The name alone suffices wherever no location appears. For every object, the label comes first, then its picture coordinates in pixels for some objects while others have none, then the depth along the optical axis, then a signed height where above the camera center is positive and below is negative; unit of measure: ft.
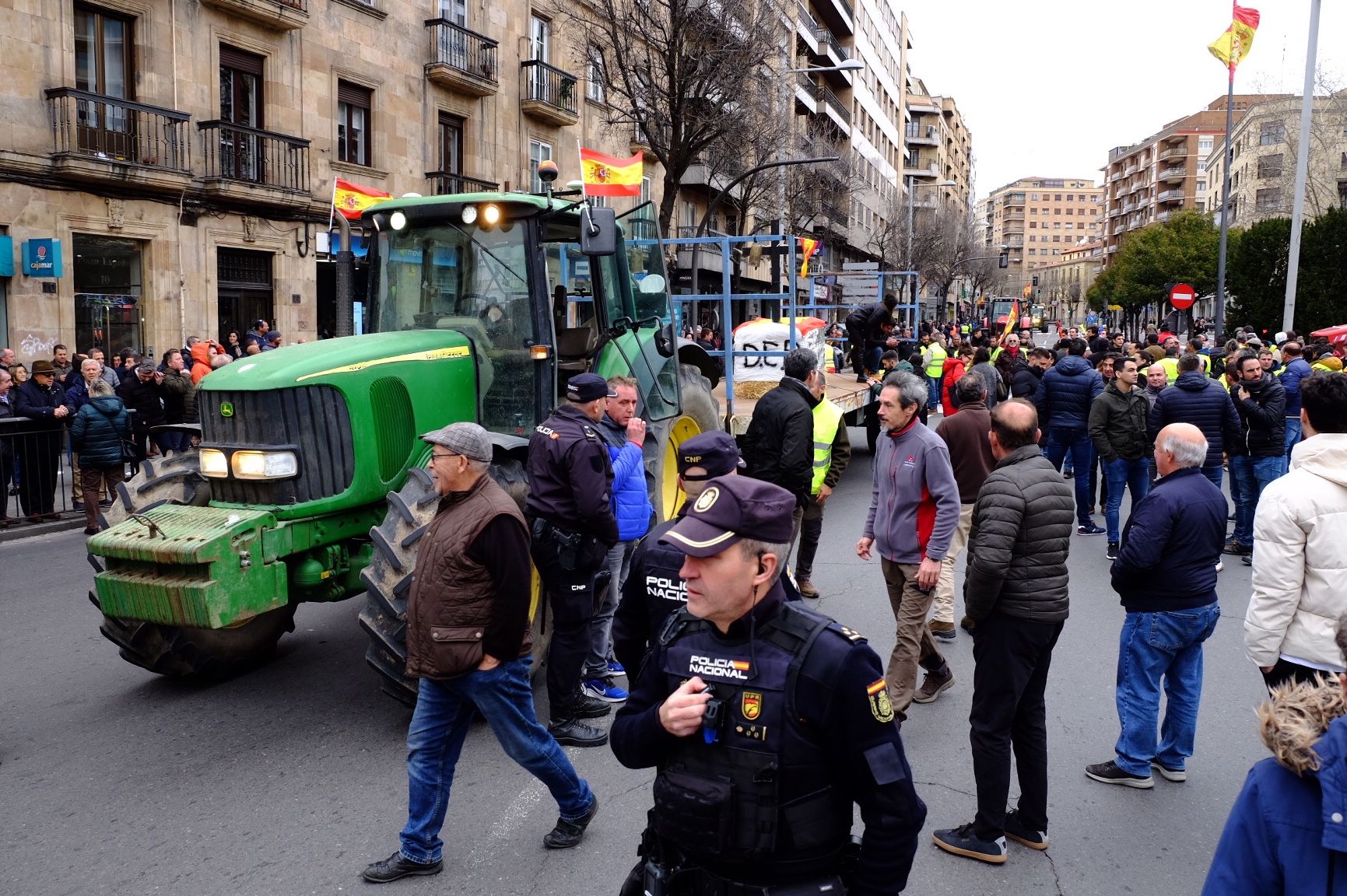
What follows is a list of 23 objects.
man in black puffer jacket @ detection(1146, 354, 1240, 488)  30.32 -1.43
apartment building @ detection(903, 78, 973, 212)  318.65 +67.64
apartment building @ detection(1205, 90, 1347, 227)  156.66 +36.28
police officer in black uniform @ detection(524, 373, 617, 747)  16.94 -3.16
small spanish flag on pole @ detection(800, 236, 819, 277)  64.49 +6.28
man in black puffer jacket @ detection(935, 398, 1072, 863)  13.58 -3.77
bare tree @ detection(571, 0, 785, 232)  62.03 +17.44
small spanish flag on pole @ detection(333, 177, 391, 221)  34.50 +5.05
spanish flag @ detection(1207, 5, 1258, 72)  88.02 +28.00
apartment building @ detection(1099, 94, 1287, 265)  375.66 +74.69
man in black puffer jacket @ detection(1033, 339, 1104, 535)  35.63 -2.06
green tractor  16.39 -1.71
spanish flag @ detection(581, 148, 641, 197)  37.27 +6.24
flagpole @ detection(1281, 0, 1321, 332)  74.63 +12.93
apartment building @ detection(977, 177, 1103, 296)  570.17 +45.04
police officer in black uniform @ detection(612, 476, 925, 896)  7.28 -2.84
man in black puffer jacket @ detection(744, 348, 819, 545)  22.58 -1.88
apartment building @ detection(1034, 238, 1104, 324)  498.69 +38.87
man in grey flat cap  12.69 -3.72
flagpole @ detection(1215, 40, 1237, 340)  97.21 +10.39
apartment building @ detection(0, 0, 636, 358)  51.39 +11.52
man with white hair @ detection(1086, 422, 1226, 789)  14.85 -3.53
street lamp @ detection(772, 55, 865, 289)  101.40 +20.77
